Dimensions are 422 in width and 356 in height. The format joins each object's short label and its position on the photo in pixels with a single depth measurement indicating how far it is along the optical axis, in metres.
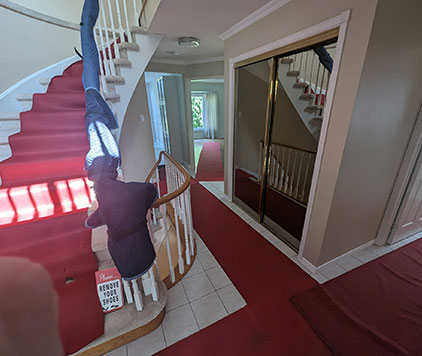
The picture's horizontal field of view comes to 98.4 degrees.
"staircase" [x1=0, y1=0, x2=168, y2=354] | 1.19
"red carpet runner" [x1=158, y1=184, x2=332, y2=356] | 1.21
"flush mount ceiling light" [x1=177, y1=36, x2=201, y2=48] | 2.48
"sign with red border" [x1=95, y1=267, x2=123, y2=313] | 1.16
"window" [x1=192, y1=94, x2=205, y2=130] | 8.96
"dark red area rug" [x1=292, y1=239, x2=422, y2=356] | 1.22
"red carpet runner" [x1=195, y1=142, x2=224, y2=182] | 4.30
